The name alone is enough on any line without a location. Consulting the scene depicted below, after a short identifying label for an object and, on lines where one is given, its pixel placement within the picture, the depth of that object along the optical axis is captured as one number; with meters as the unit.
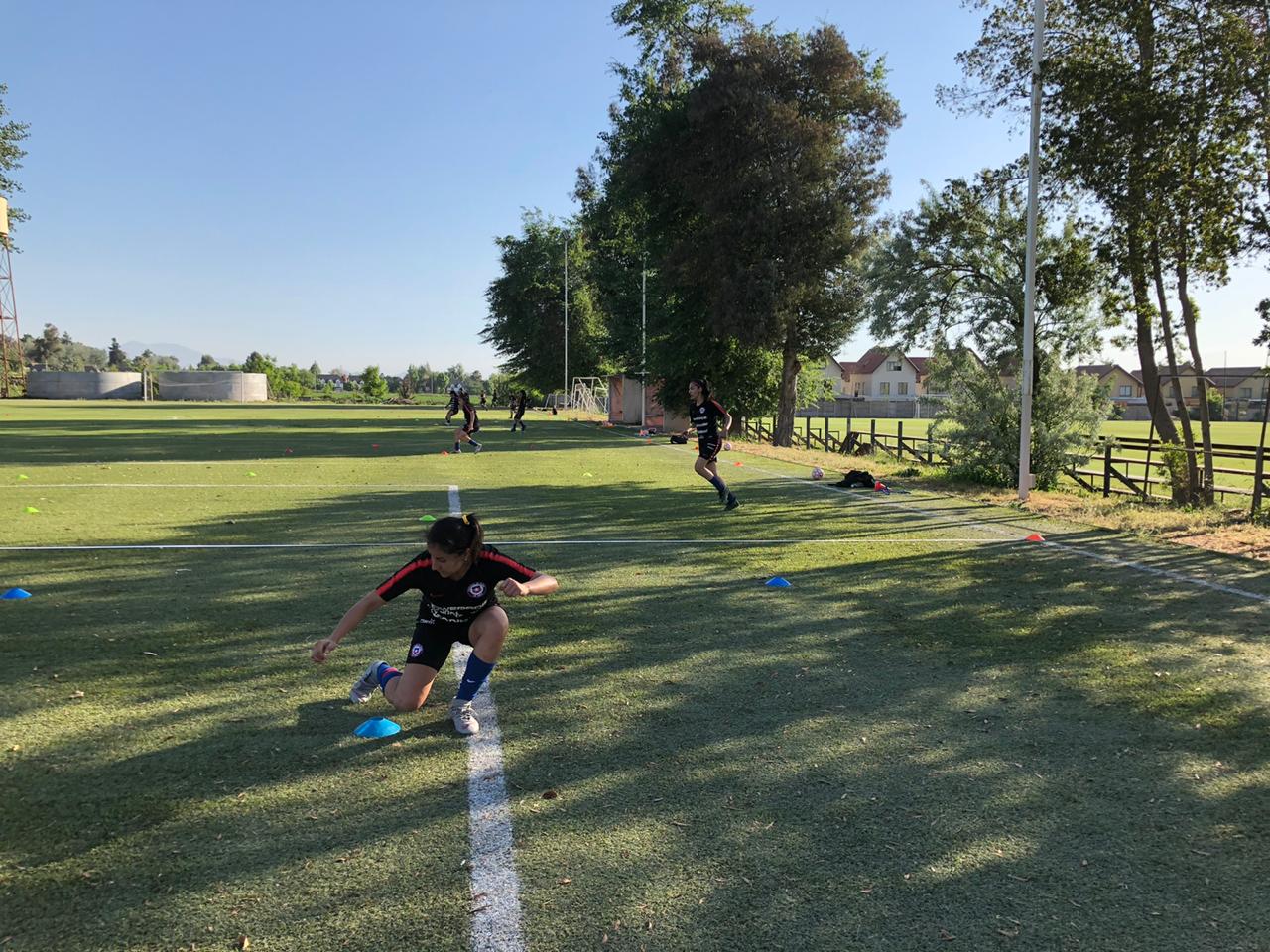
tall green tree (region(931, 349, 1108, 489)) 17.08
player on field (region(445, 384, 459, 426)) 27.07
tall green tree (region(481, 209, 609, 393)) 66.75
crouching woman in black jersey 4.04
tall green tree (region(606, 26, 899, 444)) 26.66
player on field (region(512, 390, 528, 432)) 33.66
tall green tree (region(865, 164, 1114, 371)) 21.17
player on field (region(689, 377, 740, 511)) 12.83
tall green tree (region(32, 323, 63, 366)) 141.38
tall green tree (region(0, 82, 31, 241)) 35.69
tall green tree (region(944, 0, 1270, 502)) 10.51
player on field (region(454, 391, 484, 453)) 22.98
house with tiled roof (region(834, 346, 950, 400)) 106.69
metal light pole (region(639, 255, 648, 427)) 36.12
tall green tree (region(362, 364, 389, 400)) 104.75
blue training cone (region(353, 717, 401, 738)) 4.06
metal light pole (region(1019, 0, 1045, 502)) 12.96
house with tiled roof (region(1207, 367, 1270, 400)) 88.93
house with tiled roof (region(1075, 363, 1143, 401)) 101.69
